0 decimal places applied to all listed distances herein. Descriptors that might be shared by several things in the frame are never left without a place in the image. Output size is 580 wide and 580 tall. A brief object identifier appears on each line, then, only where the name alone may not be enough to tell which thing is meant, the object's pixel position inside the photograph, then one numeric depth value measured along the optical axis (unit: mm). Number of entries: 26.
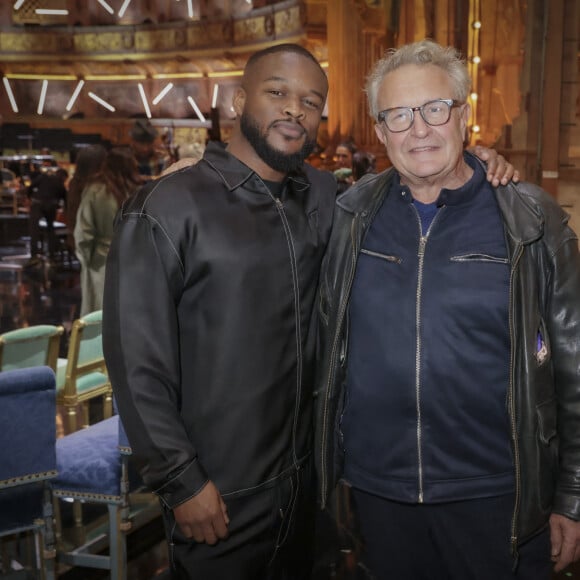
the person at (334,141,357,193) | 8758
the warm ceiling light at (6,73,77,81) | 20297
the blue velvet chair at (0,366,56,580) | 2535
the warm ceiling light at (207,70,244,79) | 18516
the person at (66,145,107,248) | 6527
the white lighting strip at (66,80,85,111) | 20219
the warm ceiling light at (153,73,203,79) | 19250
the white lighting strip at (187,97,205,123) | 19125
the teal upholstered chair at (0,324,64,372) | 3645
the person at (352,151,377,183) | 7906
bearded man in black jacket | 1756
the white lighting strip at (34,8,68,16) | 19406
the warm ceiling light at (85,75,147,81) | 19891
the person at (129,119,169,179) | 9406
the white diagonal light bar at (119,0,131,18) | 19125
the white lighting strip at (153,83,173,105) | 19578
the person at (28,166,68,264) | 10961
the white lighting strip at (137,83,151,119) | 19891
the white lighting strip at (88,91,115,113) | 20141
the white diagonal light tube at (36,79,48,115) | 20234
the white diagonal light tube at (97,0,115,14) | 19250
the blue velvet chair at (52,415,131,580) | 2861
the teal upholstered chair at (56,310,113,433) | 3984
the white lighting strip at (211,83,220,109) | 18828
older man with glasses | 1779
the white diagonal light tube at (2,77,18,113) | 20219
